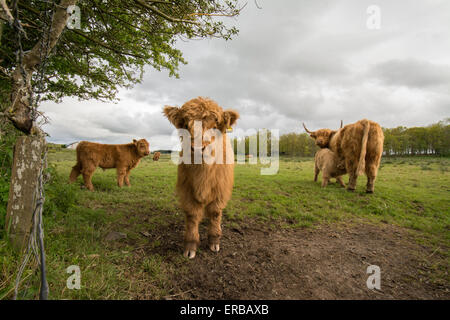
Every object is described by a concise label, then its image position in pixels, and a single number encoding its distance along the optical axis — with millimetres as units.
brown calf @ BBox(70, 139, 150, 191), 6852
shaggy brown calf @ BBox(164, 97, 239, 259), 2822
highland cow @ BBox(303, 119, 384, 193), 6152
